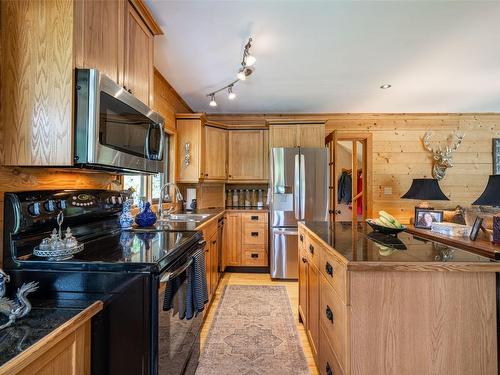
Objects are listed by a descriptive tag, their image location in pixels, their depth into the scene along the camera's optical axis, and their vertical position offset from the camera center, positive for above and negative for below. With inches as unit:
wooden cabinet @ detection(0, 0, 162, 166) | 44.4 +19.0
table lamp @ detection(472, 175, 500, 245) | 84.2 +0.6
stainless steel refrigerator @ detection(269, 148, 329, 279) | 142.0 +1.6
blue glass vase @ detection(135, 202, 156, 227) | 77.9 -6.9
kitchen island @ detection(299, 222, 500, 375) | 43.4 -19.7
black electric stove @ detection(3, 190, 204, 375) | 40.1 -13.6
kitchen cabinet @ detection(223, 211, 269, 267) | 153.4 -25.9
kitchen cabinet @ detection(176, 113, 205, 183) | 143.3 +25.7
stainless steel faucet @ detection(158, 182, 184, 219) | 102.5 -3.2
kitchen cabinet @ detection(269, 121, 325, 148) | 151.8 +34.1
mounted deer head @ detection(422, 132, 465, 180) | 170.7 +26.4
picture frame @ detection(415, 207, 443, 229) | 90.8 -7.6
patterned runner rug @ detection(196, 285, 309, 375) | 72.4 -45.9
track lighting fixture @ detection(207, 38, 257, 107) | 85.6 +46.3
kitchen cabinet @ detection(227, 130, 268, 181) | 168.1 +25.6
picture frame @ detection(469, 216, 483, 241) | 67.1 -8.5
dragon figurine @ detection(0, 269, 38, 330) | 31.9 -13.6
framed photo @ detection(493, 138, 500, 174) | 172.7 +25.7
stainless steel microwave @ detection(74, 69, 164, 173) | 45.5 +13.2
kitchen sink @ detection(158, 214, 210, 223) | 113.3 -9.7
